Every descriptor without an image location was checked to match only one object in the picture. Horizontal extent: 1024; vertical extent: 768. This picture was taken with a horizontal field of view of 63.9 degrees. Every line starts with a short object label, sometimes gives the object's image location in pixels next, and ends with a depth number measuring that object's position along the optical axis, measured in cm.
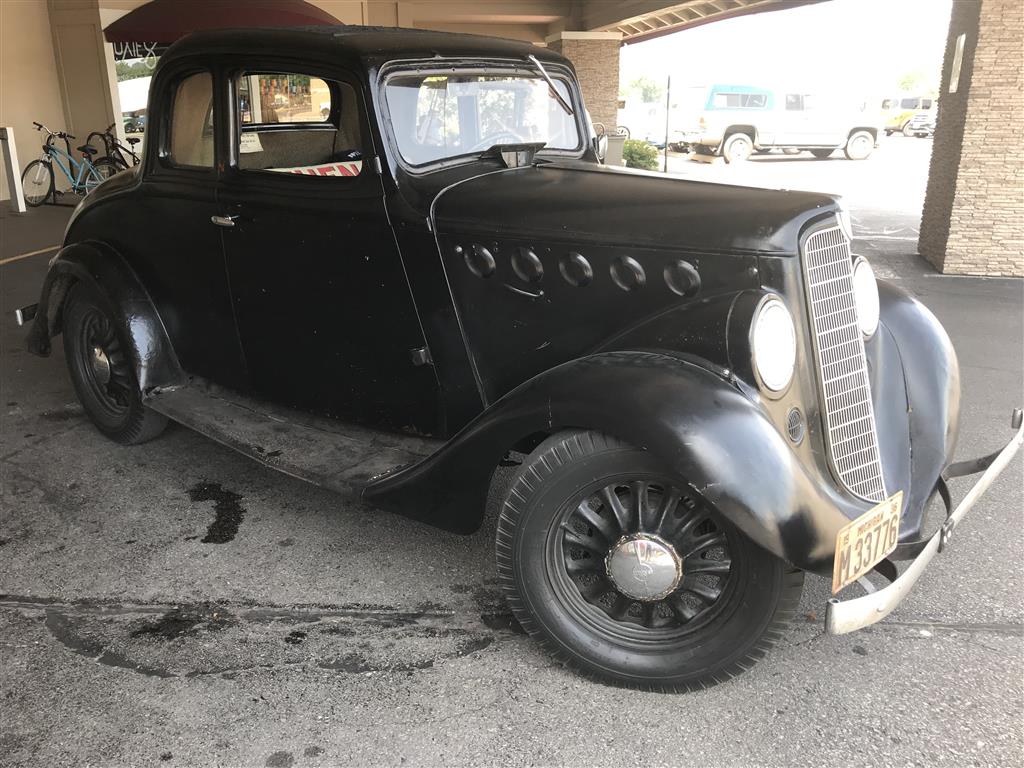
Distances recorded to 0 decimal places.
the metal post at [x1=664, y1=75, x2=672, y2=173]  1270
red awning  1200
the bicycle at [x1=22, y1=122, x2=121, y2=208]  1244
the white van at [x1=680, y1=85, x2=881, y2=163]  2419
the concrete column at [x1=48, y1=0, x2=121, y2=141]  1370
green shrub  1688
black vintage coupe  222
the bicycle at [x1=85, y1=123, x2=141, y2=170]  1306
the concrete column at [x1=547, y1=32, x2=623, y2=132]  1955
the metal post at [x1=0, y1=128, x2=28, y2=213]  1151
